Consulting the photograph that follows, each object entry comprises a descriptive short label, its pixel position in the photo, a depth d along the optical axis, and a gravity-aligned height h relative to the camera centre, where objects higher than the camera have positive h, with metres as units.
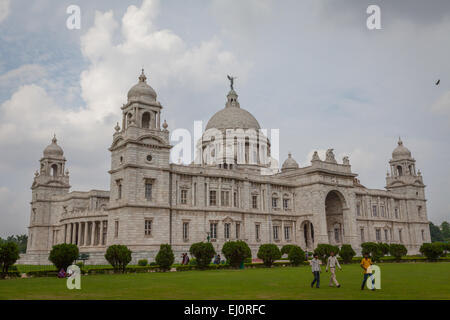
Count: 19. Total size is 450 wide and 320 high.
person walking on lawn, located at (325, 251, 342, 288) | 18.09 -0.94
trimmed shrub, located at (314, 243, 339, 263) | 40.53 -0.70
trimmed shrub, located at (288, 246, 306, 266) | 37.59 -1.07
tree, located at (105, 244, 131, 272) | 30.31 -0.69
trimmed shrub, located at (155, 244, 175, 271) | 32.06 -0.96
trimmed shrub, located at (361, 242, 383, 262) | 44.78 -0.75
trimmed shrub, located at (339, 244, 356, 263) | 42.38 -0.98
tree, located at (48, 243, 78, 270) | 28.22 -0.59
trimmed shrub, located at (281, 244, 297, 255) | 38.96 -0.45
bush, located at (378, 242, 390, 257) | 46.47 -0.57
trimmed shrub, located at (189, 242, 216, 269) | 33.88 -0.62
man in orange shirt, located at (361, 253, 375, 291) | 16.62 -0.97
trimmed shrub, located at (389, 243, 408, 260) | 45.41 -0.81
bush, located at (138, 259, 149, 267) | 36.84 -1.45
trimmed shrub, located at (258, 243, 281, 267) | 36.19 -0.82
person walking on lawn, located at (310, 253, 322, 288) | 17.89 -1.05
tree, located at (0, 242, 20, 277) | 26.55 -0.44
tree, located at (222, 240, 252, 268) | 34.88 -0.59
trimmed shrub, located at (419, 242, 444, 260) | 43.62 -0.82
